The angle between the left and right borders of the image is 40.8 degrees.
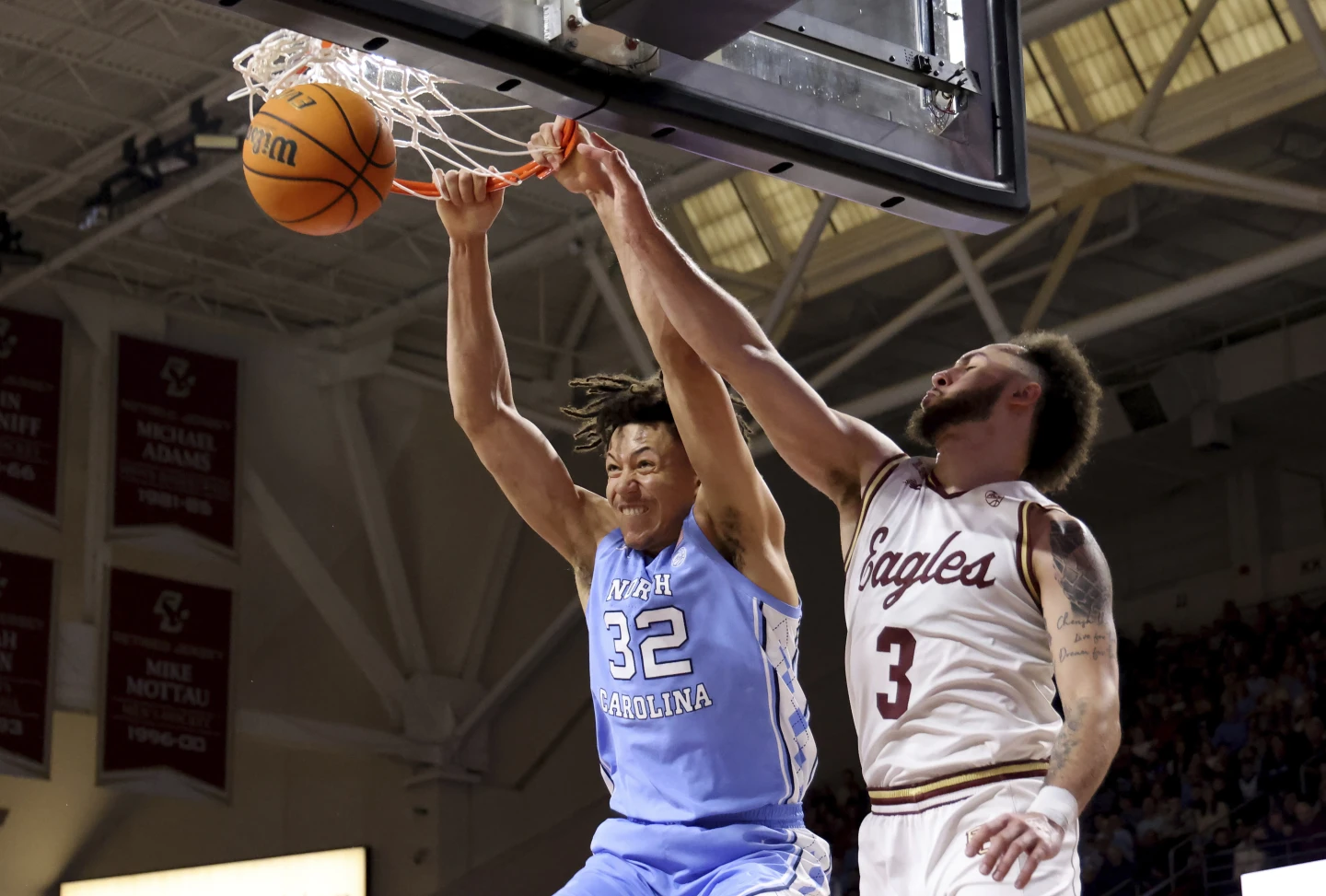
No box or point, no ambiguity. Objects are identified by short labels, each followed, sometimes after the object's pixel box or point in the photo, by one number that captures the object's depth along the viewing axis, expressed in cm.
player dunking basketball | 418
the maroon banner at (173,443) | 1644
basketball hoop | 494
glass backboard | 344
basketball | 462
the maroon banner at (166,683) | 1579
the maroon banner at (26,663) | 1530
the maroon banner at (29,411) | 1599
